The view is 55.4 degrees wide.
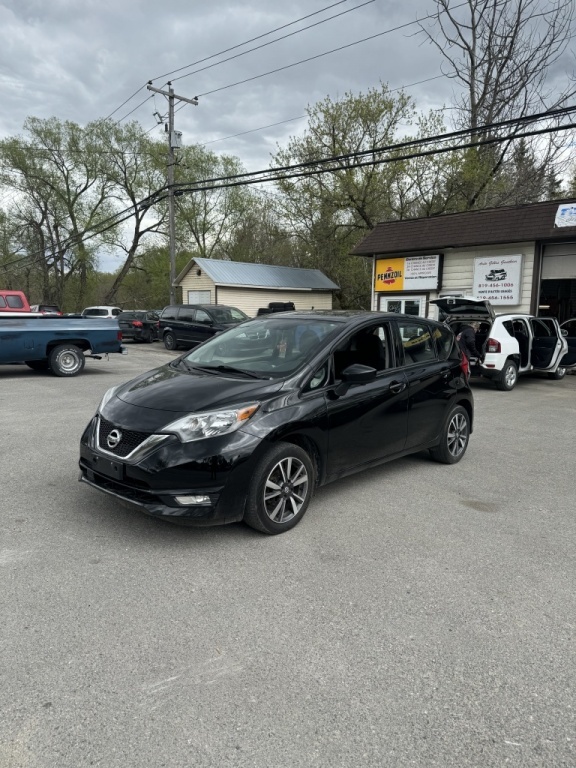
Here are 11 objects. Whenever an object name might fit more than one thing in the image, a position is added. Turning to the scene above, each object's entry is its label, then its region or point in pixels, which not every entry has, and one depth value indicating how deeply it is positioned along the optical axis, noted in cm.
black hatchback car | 371
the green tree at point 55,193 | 3884
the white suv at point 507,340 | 1157
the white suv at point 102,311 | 2911
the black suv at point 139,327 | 2486
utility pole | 2533
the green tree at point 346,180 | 2586
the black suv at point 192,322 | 1973
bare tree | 2412
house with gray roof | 2583
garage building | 1548
